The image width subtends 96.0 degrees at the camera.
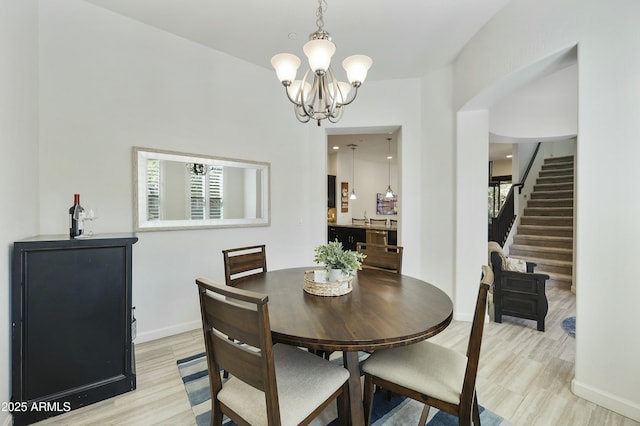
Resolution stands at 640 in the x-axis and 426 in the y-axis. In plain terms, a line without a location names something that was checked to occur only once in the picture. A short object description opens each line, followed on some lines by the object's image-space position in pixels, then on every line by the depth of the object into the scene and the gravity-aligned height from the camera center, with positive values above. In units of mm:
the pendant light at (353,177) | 8405 +1070
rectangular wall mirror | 2691 +212
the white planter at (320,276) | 1800 -404
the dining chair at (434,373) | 1224 -782
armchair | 3025 -887
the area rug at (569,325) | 2975 -1245
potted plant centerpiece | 1728 -303
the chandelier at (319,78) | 1793 +924
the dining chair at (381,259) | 2420 -411
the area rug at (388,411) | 1705 -1243
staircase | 5152 -295
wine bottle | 1928 -54
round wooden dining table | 1181 -506
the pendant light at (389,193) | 8147 +534
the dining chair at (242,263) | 2125 -419
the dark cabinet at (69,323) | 1668 -703
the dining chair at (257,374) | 1051 -753
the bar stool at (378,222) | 8266 -308
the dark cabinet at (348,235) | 6984 -603
